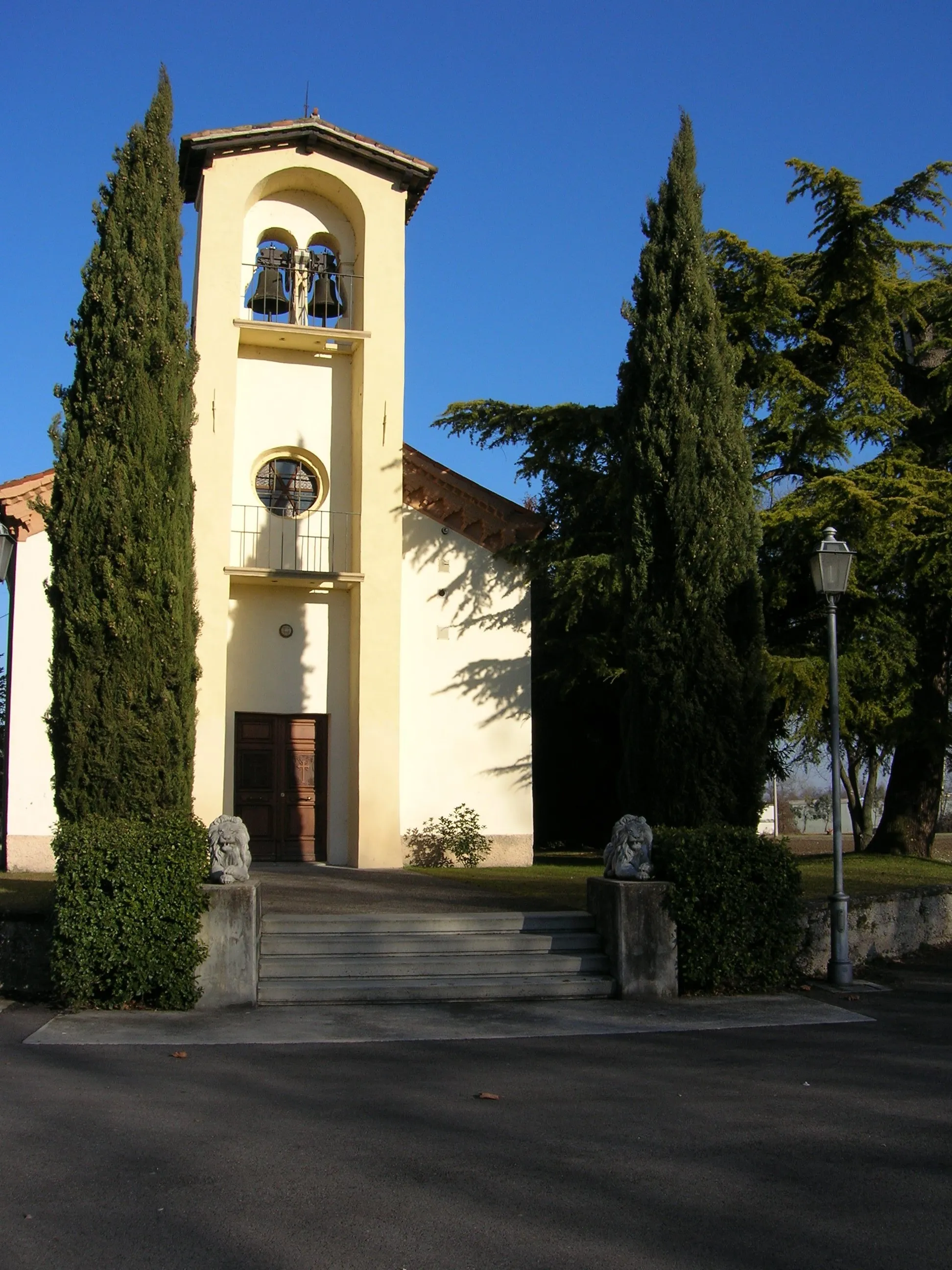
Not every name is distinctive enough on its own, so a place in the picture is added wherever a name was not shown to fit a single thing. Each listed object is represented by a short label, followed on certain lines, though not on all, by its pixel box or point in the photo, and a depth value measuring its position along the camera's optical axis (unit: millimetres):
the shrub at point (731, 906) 10242
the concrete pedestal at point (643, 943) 10195
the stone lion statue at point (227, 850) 10078
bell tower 17766
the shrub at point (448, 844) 18656
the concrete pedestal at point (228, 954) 9664
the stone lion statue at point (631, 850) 10523
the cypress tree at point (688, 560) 11375
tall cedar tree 18234
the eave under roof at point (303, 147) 18016
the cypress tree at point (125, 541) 10555
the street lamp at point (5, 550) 11273
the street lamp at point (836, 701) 10867
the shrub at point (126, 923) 9445
